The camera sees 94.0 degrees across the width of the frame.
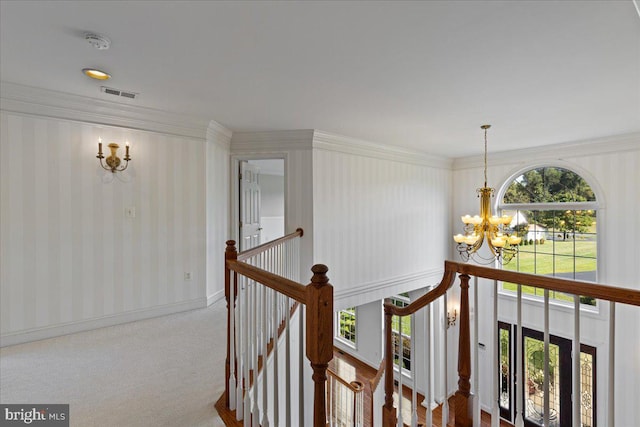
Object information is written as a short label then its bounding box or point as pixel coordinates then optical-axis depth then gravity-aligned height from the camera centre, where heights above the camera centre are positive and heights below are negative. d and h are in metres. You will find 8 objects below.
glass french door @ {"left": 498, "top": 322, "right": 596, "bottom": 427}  4.58 -2.76
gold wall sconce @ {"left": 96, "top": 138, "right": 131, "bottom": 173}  3.07 +0.53
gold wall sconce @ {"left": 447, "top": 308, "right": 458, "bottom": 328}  6.04 -2.23
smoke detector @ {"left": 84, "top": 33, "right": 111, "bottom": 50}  1.90 +1.10
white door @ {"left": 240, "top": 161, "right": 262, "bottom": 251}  4.46 +0.07
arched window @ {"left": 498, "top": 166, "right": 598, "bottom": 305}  4.86 -0.22
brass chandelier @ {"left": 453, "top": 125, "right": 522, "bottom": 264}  3.66 -0.28
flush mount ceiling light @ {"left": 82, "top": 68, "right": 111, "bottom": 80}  2.38 +1.11
